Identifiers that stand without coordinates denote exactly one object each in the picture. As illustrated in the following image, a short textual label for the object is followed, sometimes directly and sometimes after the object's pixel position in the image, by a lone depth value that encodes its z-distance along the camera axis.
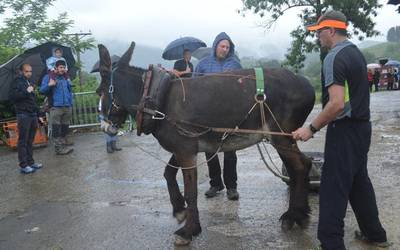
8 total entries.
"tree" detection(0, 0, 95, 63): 16.42
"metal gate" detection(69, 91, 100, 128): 13.44
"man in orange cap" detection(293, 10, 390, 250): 3.84
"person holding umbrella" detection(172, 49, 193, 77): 9.41
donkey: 4.90
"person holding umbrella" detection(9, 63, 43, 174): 8.62
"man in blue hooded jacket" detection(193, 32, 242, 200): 6.11
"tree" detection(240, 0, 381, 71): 30.78
